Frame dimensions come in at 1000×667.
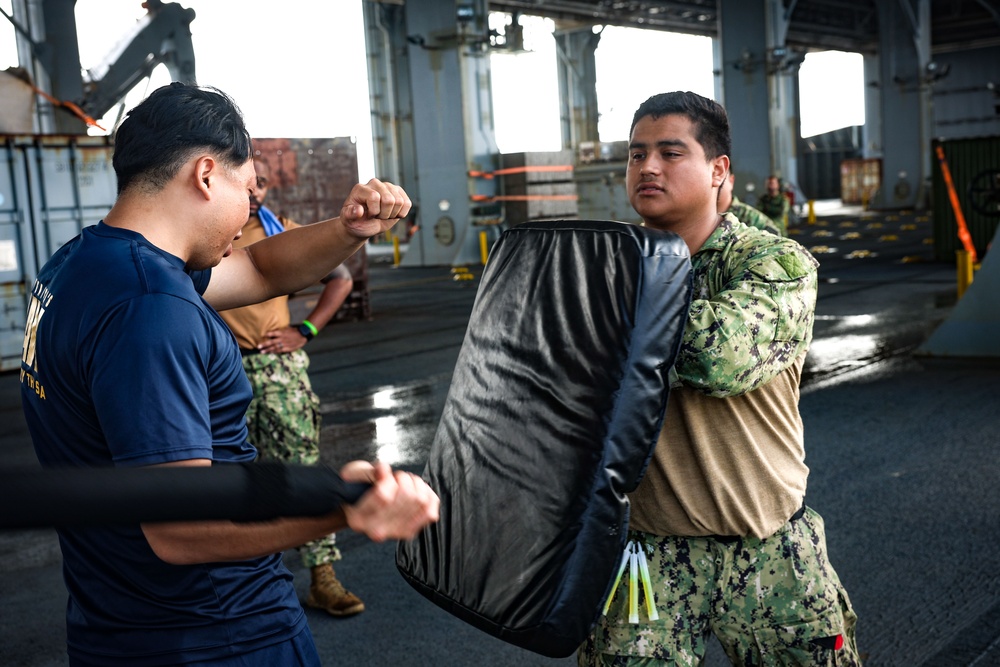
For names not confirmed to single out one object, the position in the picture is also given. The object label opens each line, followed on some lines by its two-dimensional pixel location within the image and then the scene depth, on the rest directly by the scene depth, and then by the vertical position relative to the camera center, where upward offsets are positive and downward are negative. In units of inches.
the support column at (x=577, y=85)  1445.6 +160.8
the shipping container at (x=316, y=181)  602.5 +19.7
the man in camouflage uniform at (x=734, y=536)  96.0 -32.8
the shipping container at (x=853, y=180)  1802.4 +2.6
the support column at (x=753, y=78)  1206.9 +129.1
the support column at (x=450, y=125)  898.7 +72.1
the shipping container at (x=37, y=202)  490.9 +13.6
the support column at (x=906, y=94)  1376.1 +113.7
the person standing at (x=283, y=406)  180.0 -33.4
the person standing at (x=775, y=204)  773.9 -13.4
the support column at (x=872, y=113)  1809.8 +120.1
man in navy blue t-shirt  66.1 -11.2
